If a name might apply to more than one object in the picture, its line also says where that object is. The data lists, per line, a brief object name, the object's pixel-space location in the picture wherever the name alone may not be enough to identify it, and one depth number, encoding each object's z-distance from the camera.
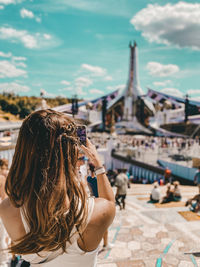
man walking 5.34
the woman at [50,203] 0.86
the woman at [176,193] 6.07
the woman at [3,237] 2.69
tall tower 32.62
